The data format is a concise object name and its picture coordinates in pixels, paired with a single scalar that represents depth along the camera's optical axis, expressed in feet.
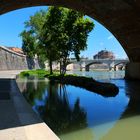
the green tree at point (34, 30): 75.43
